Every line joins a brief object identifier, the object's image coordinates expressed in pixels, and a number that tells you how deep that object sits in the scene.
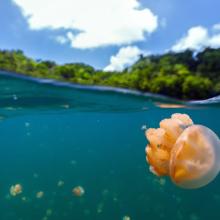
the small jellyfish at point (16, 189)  6.51
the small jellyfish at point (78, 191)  6.69
